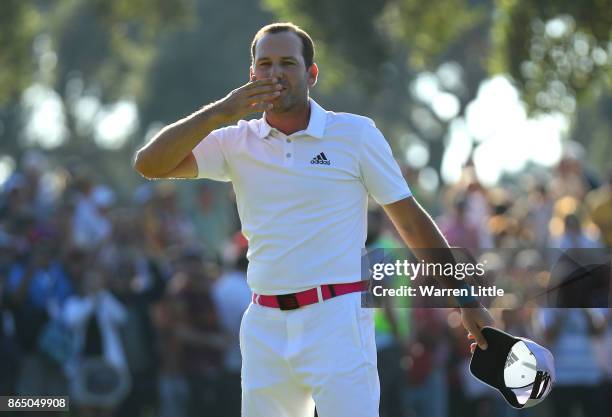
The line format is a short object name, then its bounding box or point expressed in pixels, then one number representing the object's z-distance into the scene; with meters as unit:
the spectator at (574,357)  13.91
